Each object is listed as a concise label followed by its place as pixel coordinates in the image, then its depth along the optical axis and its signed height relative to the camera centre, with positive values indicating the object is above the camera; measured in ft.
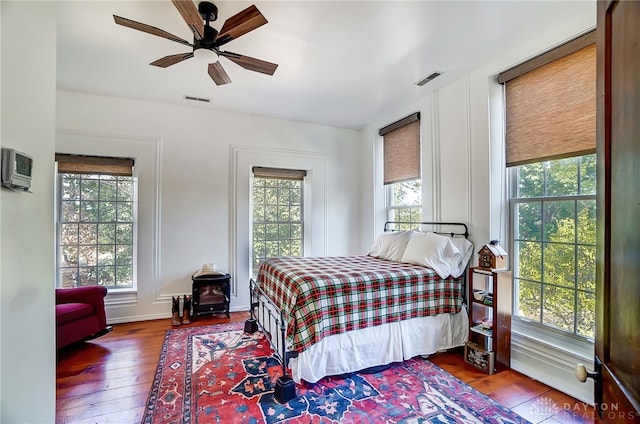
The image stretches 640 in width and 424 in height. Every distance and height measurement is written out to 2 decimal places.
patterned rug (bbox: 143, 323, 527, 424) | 6.24 -4.28
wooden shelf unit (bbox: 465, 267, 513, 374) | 8.25 -3.11
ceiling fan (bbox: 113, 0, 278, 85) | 5.81 +3.89
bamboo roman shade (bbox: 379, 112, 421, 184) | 12.73 +2.90
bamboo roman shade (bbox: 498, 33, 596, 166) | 7.09 +2.84
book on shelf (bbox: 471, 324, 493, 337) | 8.37 -3.35
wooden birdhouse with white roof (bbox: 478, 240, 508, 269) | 8.45 -1.24
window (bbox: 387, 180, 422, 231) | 12.91 +0.48
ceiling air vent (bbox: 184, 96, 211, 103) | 12.09 +4.67
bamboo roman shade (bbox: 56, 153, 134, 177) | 11.46 +1.90
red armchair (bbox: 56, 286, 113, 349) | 8.80 -3.19
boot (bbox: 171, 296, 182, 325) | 11.95 -3.96
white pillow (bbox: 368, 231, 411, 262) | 11.08 -1.28
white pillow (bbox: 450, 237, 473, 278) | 9.44 -1.36
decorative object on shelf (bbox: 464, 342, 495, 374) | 8.07 -4.04
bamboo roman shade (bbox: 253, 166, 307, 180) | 14.38 +1.98
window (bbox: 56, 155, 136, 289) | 11.63 -0.47
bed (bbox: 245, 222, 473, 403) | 7.21 -2.59
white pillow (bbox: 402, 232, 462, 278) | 9.28 -1.34
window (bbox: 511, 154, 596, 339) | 7.32 -0.78
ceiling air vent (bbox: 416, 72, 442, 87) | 10.11 +4.70
